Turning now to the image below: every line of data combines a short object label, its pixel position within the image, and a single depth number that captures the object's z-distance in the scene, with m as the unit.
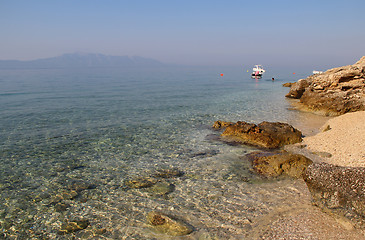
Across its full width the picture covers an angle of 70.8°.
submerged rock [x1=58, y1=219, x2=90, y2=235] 7.45
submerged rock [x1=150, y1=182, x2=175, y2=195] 9.74
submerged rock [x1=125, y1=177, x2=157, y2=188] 10.33
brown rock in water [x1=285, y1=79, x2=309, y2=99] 33.64
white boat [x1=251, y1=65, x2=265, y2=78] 83.64
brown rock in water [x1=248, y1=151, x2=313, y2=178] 10.94
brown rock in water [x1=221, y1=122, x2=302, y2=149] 15.11
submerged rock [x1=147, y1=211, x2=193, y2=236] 7.29
